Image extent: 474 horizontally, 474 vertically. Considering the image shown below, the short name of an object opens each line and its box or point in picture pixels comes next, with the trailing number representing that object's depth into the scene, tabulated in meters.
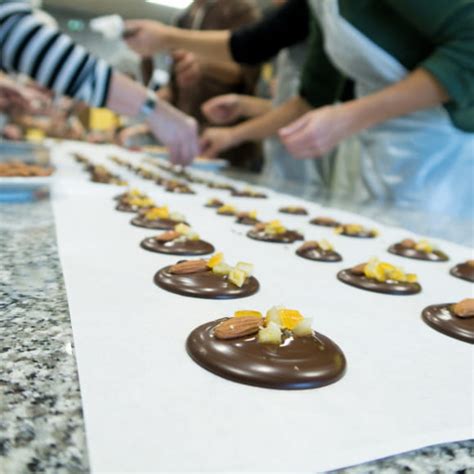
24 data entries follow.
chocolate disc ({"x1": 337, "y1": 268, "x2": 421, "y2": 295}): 0.26
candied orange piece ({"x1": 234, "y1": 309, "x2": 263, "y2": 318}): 0.18
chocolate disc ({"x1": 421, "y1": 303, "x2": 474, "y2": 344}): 0.21
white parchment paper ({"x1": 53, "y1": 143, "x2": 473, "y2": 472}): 0.12
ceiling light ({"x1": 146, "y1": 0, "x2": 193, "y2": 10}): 3.31
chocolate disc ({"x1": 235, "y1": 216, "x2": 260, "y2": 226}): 0.42
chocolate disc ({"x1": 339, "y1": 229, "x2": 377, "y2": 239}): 0.41
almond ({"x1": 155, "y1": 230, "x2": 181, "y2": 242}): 0.31
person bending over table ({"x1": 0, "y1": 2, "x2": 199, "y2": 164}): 0.58
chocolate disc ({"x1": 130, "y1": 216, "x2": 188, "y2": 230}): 0.37
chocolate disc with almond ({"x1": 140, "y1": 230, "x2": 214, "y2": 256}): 0.30
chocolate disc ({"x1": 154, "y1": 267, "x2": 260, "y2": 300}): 0.23
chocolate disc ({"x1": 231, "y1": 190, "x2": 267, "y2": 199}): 0.60
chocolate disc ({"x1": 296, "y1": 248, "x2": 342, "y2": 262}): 0.32
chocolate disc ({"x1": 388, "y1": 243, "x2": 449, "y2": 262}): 0.35
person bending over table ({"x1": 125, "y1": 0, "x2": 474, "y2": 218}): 0.48
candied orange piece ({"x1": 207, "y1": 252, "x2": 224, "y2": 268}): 0.25
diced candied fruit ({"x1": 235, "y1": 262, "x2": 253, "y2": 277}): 0.25
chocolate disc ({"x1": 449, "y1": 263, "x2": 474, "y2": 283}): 0.31
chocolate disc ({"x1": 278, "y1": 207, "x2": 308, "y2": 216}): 0.50
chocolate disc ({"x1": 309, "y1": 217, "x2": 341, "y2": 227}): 0.45
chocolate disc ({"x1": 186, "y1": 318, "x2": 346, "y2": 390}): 0.15
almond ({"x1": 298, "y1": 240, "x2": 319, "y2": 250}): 0.33
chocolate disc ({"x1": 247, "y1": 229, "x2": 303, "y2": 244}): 0.36
